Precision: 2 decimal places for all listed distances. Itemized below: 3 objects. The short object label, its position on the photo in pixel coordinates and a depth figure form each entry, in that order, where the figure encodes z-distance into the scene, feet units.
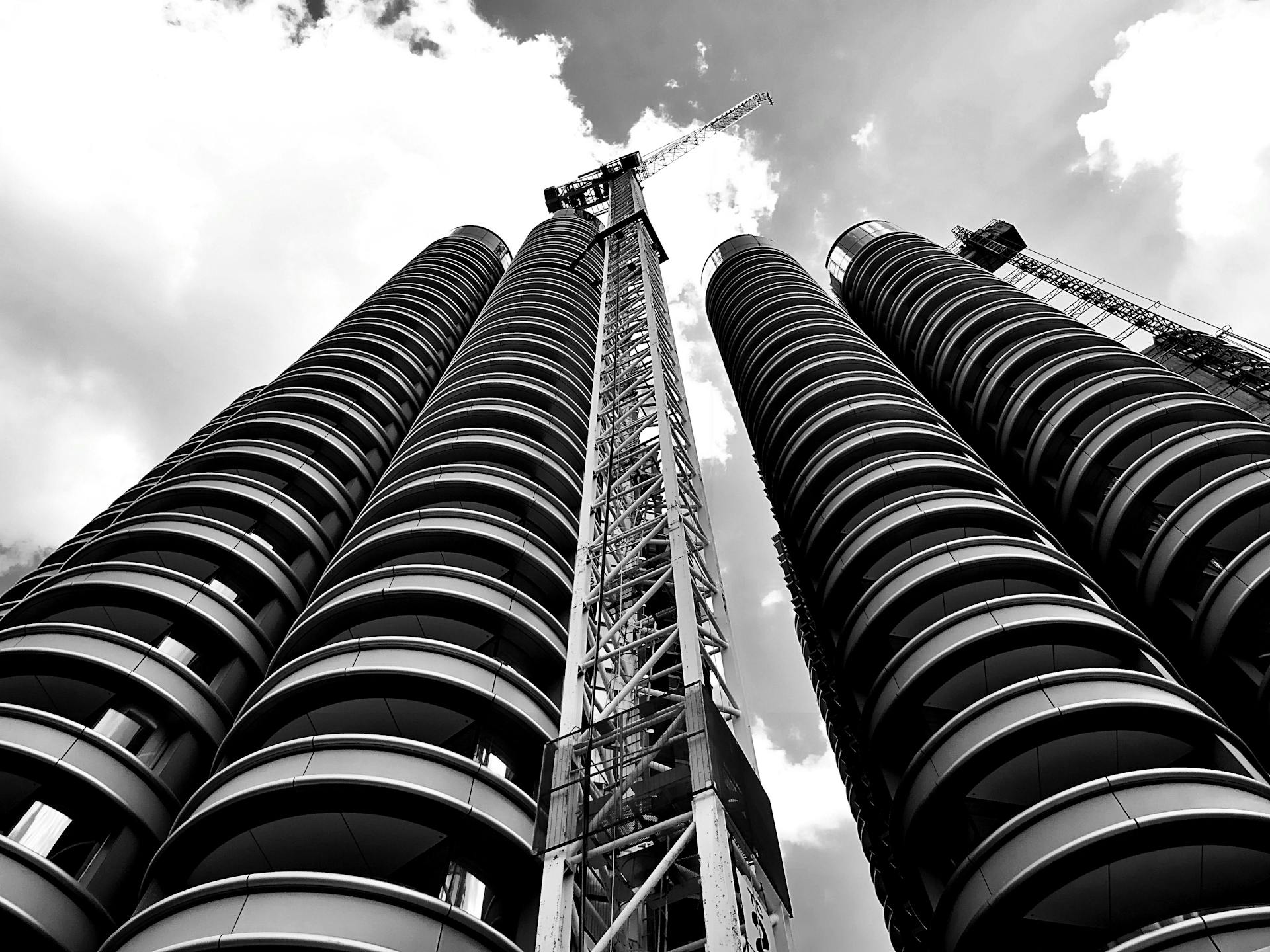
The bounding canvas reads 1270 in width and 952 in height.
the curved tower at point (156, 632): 60.34
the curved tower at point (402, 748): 48.62
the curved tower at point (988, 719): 63.10
